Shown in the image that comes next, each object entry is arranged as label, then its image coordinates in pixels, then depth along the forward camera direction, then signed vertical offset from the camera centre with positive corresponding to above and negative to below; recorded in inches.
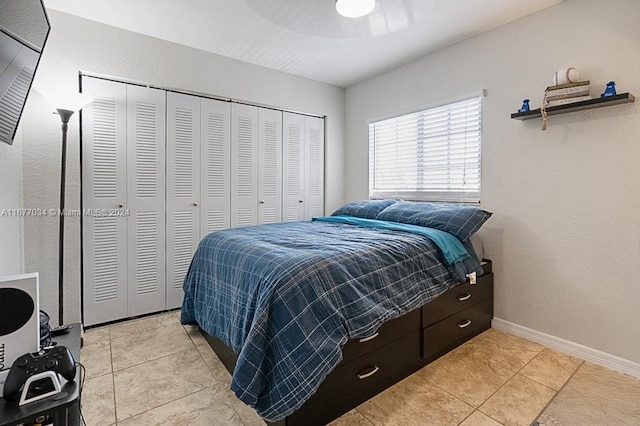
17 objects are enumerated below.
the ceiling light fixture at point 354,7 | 82.7 +55.9
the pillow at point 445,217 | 92.6 -1.6
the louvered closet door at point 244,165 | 130.0 +20.0
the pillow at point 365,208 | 121.3 +1.5
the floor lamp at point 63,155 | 84.5 +16.1
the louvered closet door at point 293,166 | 145.5 +21.7
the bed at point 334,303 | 53.7 -19.9
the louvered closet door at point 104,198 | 101.3 +4.5
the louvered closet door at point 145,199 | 108.3 +4.6
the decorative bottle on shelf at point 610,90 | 76.7 +30.2
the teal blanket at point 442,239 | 84.3 -7.4
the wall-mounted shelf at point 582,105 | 75.4 +27.7
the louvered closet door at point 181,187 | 115.7 +9.4
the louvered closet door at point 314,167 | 153.4 +22.2
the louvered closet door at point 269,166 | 137.4 +20.7
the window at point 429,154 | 111.3 +23.4
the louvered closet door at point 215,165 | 122.7 +18.7
